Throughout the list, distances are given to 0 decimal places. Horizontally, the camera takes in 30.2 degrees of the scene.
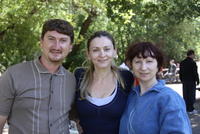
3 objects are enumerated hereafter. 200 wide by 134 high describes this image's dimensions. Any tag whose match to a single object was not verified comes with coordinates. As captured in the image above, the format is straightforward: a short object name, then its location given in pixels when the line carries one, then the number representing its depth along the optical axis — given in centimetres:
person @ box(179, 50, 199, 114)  1087
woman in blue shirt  241
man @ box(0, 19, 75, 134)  288
